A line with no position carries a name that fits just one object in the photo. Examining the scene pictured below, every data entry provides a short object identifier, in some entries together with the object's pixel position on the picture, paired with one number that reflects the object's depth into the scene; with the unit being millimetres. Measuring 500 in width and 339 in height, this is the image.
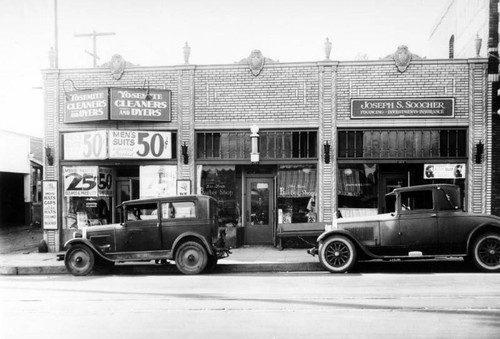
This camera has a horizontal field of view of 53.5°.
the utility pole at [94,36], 26375
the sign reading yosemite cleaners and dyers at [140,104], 15227
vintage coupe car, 10602
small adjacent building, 23567
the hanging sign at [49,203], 15695
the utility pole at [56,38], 22472
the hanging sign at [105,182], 15883
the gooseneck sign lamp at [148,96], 15297
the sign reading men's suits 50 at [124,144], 15195
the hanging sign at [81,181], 15766
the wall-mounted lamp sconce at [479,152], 14188
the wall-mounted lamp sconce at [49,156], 15781
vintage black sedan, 11477
